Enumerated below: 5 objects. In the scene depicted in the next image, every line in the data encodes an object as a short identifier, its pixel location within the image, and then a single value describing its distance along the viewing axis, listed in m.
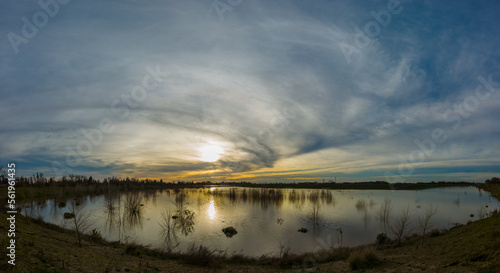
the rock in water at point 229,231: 21.63
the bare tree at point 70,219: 23.91
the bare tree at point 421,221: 22.25
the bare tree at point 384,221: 24.07
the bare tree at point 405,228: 19.98
